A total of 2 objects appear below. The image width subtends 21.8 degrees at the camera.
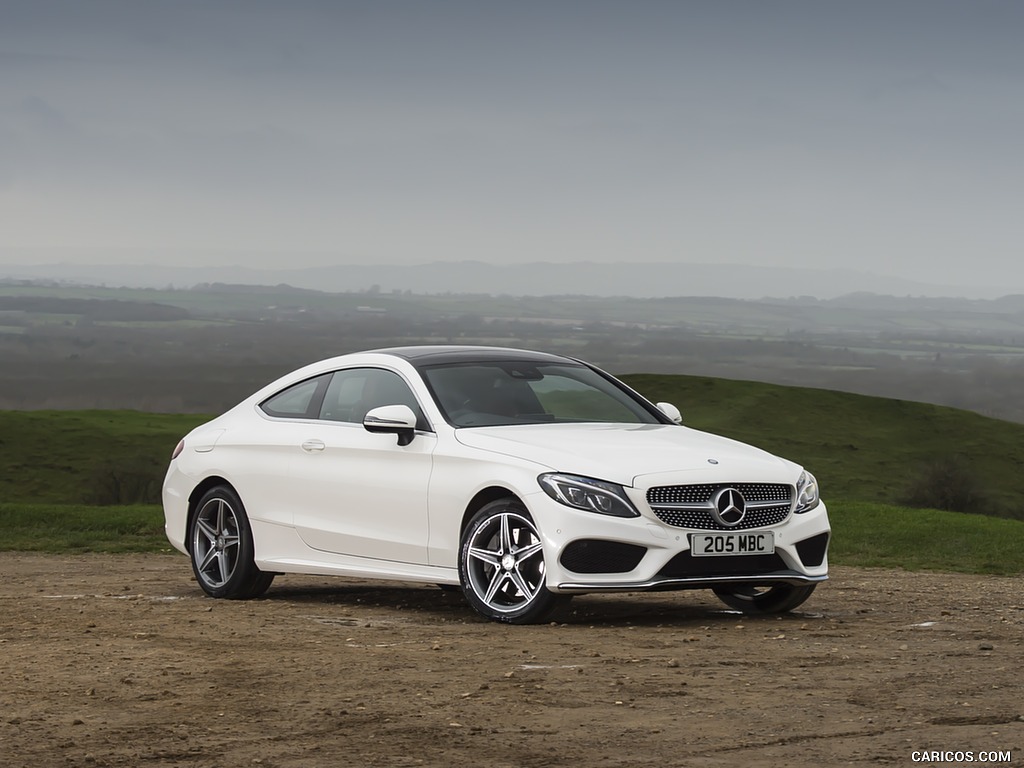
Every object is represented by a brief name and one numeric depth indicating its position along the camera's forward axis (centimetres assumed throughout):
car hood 1542
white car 1526
